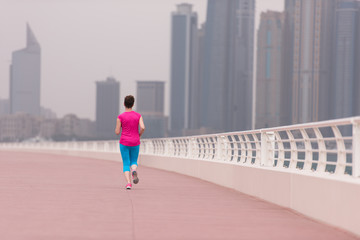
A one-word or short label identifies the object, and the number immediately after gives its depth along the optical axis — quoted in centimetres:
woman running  2672
